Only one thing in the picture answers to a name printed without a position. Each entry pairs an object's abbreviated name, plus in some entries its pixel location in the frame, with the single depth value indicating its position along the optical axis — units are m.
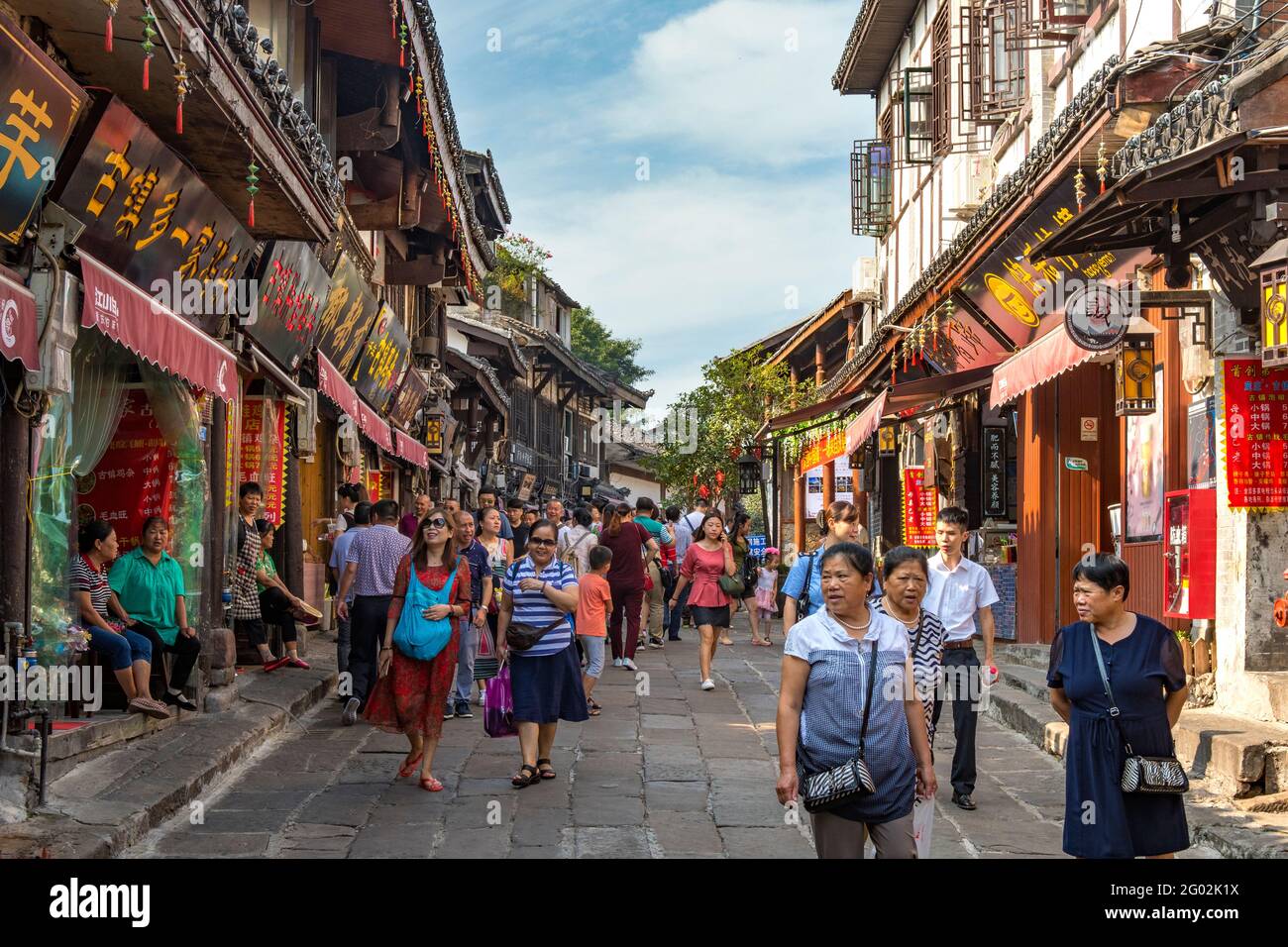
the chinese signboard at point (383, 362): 20.20
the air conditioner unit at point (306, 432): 15.77
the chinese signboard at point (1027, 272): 13.61
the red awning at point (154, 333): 8.42
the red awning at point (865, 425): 19.84
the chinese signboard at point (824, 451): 23.94
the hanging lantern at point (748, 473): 34.53
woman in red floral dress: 9.18
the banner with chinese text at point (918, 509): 21.28
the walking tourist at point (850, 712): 5.26
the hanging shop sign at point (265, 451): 14.38
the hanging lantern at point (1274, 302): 8.21
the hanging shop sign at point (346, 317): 16.86
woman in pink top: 14.50
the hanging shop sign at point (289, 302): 13.54
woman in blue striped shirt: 9.28
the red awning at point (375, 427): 18.77
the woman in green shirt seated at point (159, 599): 10.23
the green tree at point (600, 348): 68.88
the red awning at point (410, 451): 22.89
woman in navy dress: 5.78
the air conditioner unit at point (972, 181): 19.84
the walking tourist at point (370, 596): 11.74
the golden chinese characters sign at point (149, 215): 8.59
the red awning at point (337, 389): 16.58
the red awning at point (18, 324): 7.30
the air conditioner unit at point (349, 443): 19.45
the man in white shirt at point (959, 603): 9.05
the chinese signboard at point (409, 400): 24.03
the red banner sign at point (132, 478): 11.32
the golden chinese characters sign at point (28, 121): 7.04
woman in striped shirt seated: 9.46
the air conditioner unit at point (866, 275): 30.03
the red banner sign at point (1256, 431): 10.08
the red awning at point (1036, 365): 12.16
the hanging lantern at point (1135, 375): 11.79
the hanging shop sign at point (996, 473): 18.56
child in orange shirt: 11.20
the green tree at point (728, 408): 36.12
